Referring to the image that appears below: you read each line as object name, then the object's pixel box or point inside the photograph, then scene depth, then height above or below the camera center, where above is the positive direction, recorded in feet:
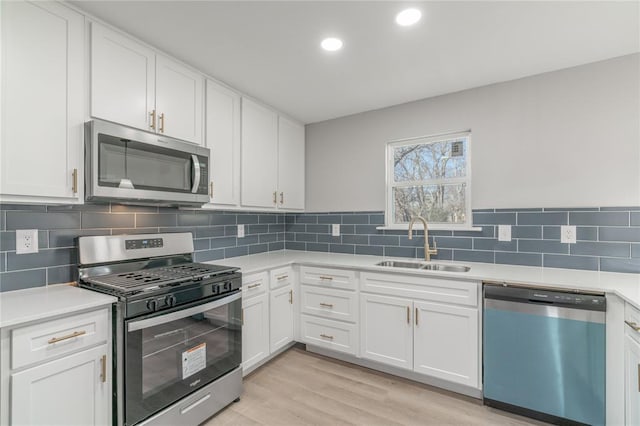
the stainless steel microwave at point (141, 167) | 5.37 +0.98
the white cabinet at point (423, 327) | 6.91 -2.82
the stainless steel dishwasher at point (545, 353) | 5.73 -2.85
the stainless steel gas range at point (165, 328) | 4.97 -2.15
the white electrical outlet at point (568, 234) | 7.34 -0.49
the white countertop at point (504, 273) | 5.75 -1.40
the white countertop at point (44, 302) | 4.06 -1.36
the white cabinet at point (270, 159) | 9.00 +1.86
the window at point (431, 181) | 9.04 +1.07
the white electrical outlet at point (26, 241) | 5.38 -0.47
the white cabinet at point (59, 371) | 3.95 -2.26
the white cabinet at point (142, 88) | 5.57 +2.67
